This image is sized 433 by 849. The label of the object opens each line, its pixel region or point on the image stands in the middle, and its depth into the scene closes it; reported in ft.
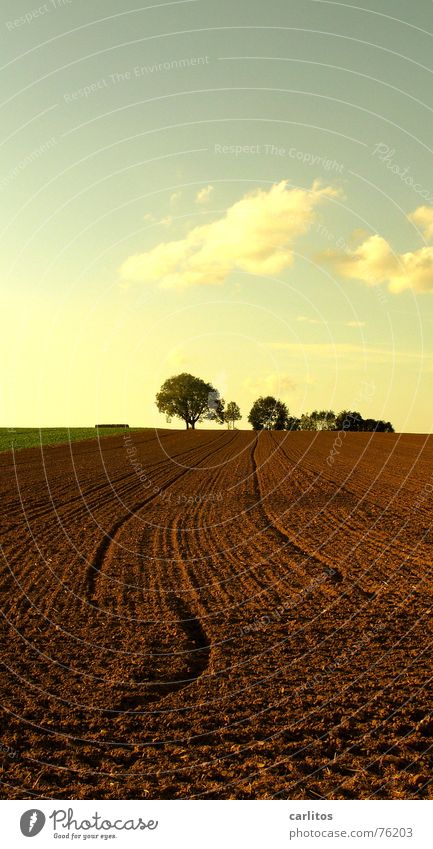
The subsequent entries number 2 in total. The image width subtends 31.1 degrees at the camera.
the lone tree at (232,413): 392.27
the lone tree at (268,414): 458.91
